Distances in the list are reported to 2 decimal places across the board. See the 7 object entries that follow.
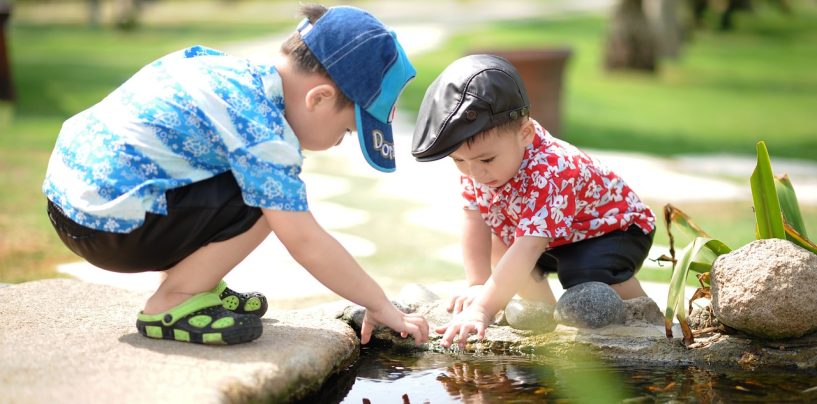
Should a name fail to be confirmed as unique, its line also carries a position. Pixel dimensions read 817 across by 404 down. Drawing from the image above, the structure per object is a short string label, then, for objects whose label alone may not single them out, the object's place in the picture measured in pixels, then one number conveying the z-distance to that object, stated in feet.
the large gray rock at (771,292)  8.48
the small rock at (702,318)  9.25
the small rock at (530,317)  9.46
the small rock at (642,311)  9.53
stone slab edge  6.82
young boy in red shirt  9.20
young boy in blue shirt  8.05
